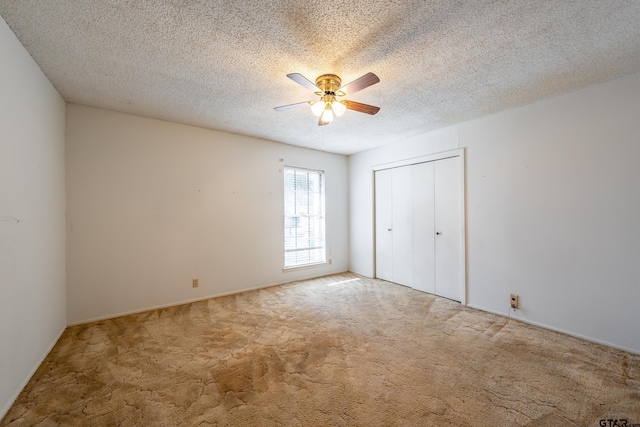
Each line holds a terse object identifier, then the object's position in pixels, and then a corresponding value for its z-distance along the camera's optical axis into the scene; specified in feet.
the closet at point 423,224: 11.74
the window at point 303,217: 15.01
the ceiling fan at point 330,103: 7.18
